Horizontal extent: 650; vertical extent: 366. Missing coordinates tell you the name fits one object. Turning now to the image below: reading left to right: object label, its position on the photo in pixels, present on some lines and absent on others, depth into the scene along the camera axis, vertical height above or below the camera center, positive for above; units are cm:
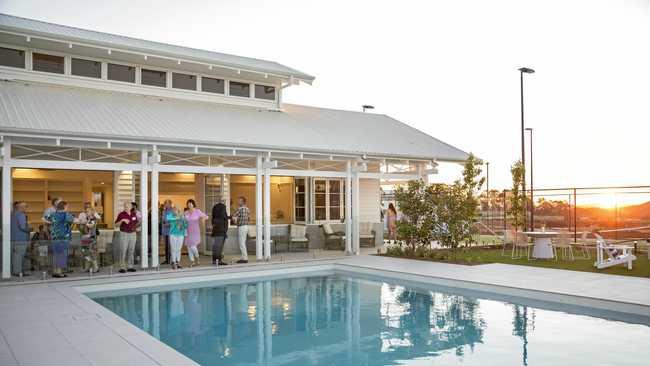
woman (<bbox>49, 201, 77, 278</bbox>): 1080 -90
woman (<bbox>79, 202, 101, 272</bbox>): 1112 -89
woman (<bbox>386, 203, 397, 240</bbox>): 2095 -106
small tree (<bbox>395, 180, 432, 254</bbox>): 1419 -53
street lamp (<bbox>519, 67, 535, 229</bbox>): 1777 +287
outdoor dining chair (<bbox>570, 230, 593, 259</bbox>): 1425 -146
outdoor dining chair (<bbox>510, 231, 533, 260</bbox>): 1425 -130
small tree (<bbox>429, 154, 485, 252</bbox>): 1391 -55
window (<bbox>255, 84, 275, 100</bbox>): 1688 +328
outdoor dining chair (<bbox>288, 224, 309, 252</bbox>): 1580 -130
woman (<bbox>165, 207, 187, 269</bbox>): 1227 -91
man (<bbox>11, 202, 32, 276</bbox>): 1041 -85
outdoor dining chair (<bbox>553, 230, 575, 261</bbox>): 1344 -128
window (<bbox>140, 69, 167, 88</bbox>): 1484 +331
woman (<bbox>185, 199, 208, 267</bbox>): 1258 -79
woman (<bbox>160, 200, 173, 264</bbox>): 1266 -83
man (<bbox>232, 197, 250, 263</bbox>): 1321 -71
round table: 1399 -144
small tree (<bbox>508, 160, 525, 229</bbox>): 1767 -13
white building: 1140 +147
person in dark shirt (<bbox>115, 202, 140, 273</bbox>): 1152 -87
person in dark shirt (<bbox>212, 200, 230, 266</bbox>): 1290 -88
